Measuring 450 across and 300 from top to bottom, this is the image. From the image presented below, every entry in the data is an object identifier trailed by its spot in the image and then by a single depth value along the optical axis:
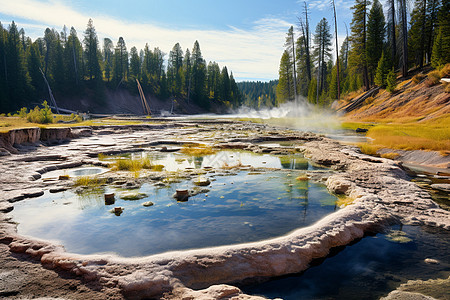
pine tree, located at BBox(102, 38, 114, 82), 97.60
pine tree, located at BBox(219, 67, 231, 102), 93.44
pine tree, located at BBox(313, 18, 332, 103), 50.88
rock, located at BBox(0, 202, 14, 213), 7.04
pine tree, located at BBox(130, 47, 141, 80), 80.81
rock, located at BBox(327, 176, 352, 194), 9.02
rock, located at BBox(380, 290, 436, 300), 3.95
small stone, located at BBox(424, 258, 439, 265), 5.09
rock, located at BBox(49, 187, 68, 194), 8.77
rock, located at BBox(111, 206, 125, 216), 7.27
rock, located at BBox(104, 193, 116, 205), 8.10
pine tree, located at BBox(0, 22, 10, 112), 48.17
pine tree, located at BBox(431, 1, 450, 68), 30.11
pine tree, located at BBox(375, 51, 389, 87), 36.94
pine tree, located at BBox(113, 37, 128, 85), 75.50
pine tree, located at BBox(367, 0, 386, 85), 41.22
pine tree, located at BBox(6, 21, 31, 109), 52.22
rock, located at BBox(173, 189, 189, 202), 8.38
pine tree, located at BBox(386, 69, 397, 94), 32.94
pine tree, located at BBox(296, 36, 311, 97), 55.50
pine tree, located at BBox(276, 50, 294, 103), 60.41
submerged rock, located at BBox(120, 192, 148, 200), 8.48
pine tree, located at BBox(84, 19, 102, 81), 70.44
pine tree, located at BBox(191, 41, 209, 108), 84.81
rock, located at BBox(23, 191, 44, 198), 8.21
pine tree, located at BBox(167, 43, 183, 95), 83.56
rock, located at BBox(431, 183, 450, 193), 9.11
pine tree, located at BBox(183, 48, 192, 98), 85.21
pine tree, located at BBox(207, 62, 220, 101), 92.94
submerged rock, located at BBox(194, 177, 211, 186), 9.86
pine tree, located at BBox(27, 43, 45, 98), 59.97
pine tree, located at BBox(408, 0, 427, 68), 38.53
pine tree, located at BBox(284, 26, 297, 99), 51.94
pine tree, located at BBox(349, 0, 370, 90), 41.25
